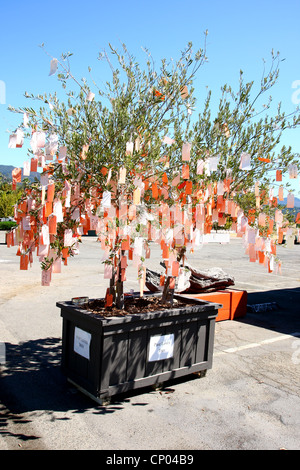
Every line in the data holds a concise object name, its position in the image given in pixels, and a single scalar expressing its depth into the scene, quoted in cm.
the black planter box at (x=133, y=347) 408
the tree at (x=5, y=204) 4091
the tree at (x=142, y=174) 386
